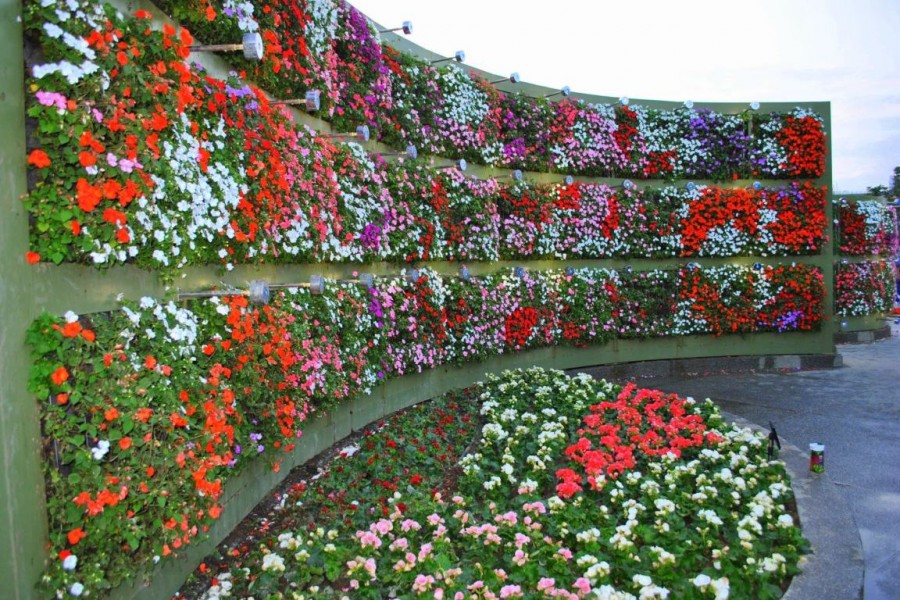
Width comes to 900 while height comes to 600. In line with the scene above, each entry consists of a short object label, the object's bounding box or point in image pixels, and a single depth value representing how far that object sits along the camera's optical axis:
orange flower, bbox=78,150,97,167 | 2.43
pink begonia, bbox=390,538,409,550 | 3.31
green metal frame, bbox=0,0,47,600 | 2.25
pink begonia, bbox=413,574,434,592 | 2.93
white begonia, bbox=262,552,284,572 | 3.17
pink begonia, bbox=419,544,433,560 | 3.20
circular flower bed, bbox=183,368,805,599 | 3.12
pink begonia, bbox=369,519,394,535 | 3.48
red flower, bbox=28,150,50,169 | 2.30
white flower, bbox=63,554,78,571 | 2.36
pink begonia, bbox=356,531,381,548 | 3.34
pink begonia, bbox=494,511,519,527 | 3.55
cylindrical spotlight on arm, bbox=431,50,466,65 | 7.81
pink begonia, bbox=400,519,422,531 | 3.44
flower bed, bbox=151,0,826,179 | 4.91
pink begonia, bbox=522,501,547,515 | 3.77
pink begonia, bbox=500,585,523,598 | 2.87
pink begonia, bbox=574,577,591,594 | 2.90
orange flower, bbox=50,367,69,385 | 2.33
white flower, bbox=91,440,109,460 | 2.44
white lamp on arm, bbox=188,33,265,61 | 3.68
